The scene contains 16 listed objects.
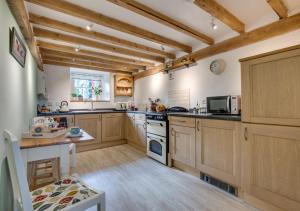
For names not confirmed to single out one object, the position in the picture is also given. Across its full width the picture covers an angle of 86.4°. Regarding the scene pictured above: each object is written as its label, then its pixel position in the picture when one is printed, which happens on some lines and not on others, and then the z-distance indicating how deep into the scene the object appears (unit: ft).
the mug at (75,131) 5.95
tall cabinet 4.82
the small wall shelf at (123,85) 16.95
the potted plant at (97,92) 16.22
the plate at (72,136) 5.70
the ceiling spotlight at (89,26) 7.56
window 15.43
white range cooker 9.82
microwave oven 7.64
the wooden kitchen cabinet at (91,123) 12.99
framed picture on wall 4.76
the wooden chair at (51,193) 2.91
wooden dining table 4.76
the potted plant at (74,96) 14.85
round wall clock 9.05
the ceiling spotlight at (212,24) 7.25
